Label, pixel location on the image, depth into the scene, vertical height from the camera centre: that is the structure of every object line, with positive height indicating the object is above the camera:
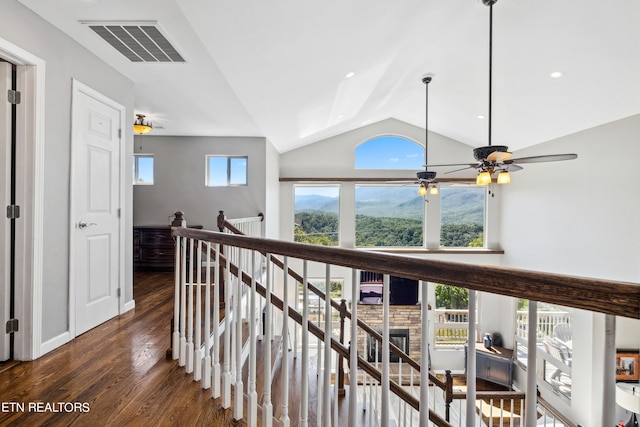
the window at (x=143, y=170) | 5.93 +0.69
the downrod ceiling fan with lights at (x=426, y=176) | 4.76 +0.54
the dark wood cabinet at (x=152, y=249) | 5.39 -0.73
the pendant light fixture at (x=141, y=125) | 4.47 +1.16
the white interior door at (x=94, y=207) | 2.62 -0.01
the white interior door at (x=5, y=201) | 2.17 +0.02
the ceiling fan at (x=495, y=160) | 2.83 +0.51
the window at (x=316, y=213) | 7.97 -0.09
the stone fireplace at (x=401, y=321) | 7.44 -2.67
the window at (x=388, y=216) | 8.05 -0.12
